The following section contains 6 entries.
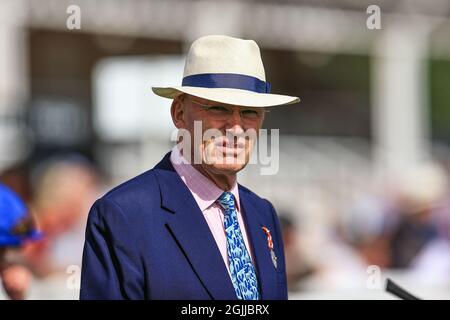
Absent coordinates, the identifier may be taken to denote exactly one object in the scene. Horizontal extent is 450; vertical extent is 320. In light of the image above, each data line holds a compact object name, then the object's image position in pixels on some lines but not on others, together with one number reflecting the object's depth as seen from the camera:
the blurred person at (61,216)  10.66
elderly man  3.77
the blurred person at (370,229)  12.12
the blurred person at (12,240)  5.67
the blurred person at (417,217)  11.51
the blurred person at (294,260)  11.03
